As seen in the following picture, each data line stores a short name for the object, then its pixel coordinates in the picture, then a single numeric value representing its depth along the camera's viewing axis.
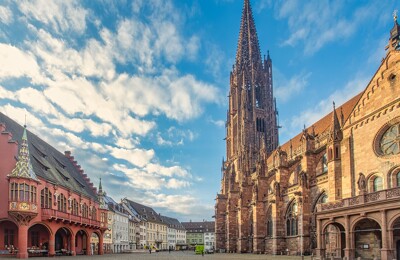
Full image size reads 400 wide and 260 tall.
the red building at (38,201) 33.59
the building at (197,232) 157.38
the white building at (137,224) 99.77
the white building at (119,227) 81.62
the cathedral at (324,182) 26.00
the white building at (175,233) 130.80
